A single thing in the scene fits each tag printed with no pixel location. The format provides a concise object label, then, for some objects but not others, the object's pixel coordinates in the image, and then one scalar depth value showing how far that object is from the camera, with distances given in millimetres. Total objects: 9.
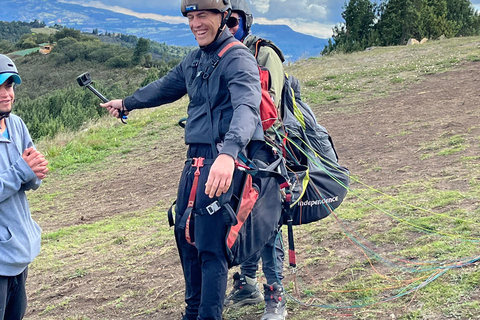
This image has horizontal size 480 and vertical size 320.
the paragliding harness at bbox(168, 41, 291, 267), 2373
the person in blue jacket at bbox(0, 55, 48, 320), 2309
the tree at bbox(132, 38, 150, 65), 79938
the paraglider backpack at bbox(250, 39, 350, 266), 2902
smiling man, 2354
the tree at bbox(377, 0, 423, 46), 29578
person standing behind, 2812
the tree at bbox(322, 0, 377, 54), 32656
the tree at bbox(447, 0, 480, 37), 37594
